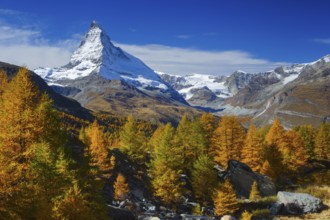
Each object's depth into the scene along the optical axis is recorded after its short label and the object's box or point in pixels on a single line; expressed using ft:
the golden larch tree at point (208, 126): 225.56
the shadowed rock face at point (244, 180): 197.16
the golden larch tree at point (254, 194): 179.47
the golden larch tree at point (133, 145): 226.79
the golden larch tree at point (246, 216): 138.16
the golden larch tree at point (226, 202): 161.58
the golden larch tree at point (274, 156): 241.76
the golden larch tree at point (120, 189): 158.67
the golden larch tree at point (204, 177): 181.88
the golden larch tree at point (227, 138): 220.64
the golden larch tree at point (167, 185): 165.89
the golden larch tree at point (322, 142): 309.22
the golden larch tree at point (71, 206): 77.36
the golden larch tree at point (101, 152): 183.32
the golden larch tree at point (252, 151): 227.20
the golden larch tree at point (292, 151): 247.50
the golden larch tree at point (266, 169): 229.86
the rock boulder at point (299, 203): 140.13
